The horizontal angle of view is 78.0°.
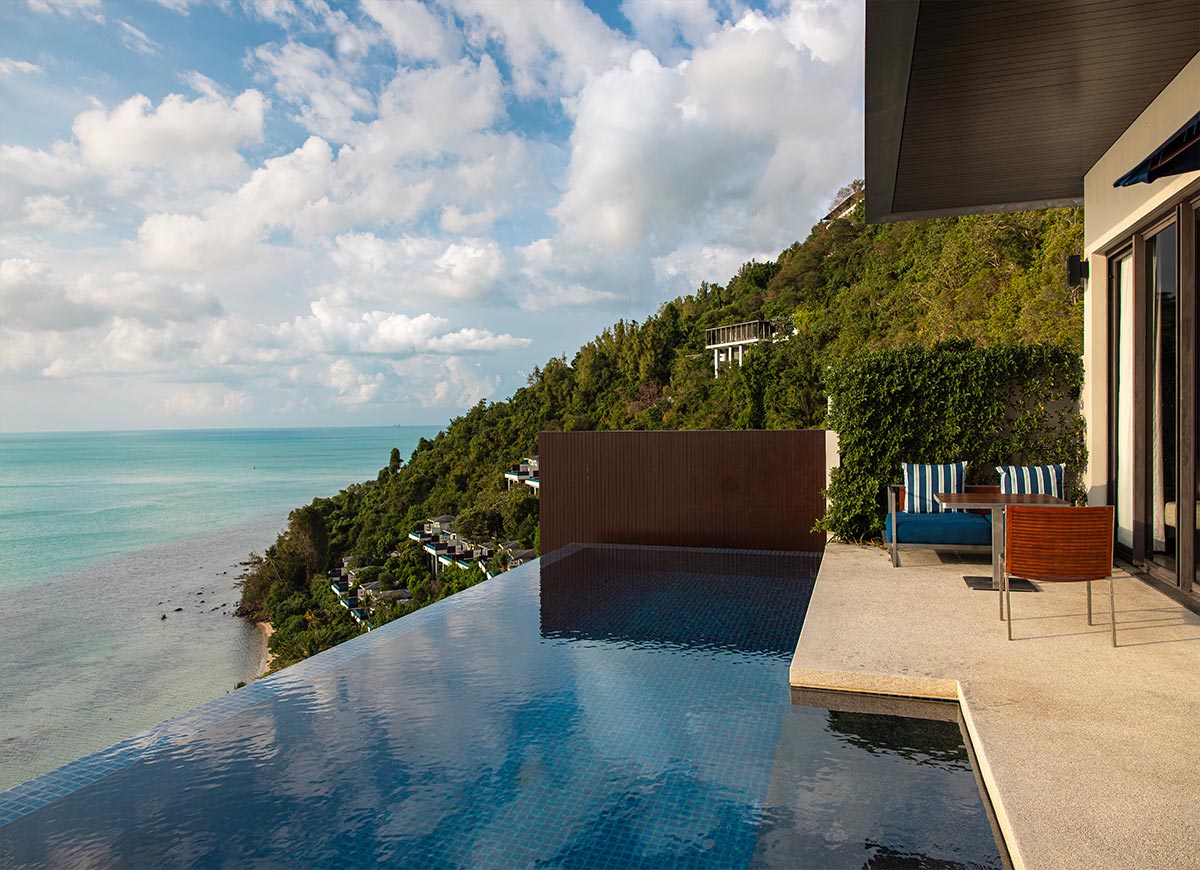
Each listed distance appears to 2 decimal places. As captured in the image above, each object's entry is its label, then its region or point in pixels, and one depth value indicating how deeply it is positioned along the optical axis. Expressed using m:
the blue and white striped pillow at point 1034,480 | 6.59
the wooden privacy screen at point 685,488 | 8.55
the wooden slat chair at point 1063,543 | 4.03
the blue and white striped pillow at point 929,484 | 6.87
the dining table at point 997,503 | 5.07
